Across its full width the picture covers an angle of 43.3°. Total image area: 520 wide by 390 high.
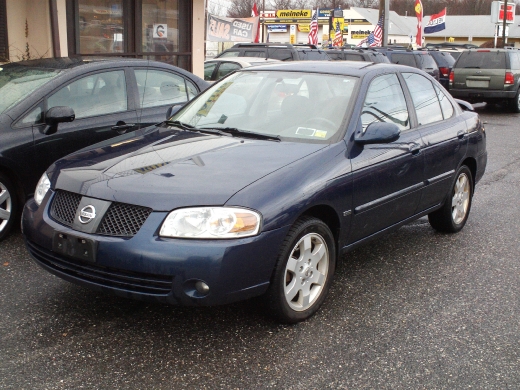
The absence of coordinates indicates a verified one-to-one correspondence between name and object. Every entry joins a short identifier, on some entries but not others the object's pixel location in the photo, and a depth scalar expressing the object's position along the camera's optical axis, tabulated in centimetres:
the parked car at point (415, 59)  2084
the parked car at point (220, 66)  1440
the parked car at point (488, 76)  1872
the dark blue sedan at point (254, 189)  354
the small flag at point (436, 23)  3741
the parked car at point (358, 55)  1907
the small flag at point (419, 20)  3165
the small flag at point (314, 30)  3219
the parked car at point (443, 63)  2366
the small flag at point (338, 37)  3400
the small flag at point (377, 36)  2894
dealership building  1104
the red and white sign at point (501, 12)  3791
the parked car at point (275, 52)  1705
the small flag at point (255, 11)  3817
